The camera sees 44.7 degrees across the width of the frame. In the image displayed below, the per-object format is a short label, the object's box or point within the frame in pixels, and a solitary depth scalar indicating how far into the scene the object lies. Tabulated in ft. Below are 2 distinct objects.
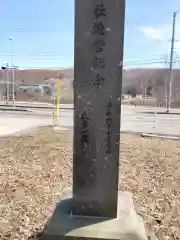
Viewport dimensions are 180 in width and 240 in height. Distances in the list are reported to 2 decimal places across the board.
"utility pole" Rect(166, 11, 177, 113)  72.60
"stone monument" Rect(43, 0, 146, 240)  6.03
